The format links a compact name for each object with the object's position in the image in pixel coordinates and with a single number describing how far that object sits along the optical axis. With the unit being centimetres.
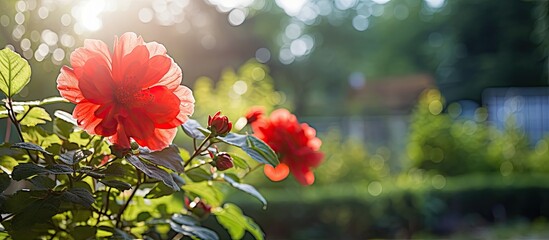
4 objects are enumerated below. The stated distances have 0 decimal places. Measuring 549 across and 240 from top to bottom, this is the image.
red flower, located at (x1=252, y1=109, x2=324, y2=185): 94
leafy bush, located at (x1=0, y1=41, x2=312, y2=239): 64
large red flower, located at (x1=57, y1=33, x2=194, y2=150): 64
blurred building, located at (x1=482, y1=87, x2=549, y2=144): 1176
